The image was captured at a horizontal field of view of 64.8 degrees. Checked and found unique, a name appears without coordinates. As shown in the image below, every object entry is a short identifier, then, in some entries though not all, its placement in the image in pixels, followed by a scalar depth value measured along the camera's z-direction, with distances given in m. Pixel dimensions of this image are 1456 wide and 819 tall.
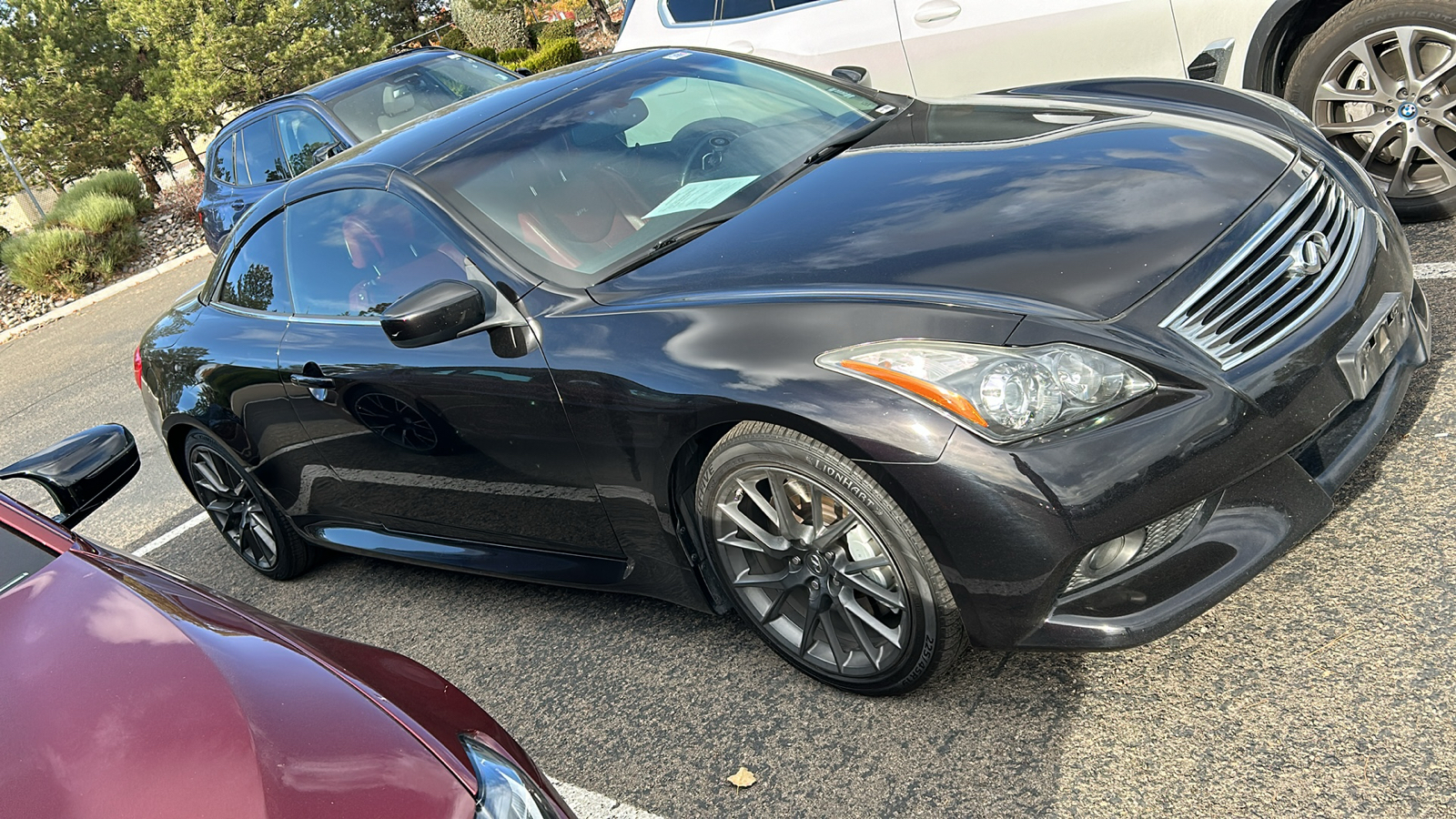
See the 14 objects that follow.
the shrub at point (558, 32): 23.22
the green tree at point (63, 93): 20.17
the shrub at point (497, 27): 25.19
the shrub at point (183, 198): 17.42
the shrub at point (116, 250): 14.59
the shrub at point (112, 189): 17.00
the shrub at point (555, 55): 19.09
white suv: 4.41
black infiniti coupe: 2.41
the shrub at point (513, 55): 20.98
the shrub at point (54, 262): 14.23
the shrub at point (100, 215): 14.95
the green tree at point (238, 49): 18.73
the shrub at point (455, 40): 25.53
